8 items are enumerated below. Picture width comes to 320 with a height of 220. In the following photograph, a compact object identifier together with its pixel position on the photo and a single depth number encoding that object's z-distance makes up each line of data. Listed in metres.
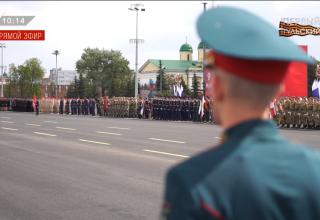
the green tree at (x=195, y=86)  79.62
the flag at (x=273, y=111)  26.69
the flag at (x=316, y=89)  31.38
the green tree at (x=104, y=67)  126.75
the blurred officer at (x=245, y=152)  1.55
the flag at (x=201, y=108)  33.66
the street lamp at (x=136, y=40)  57.03
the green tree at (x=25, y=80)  115.00
